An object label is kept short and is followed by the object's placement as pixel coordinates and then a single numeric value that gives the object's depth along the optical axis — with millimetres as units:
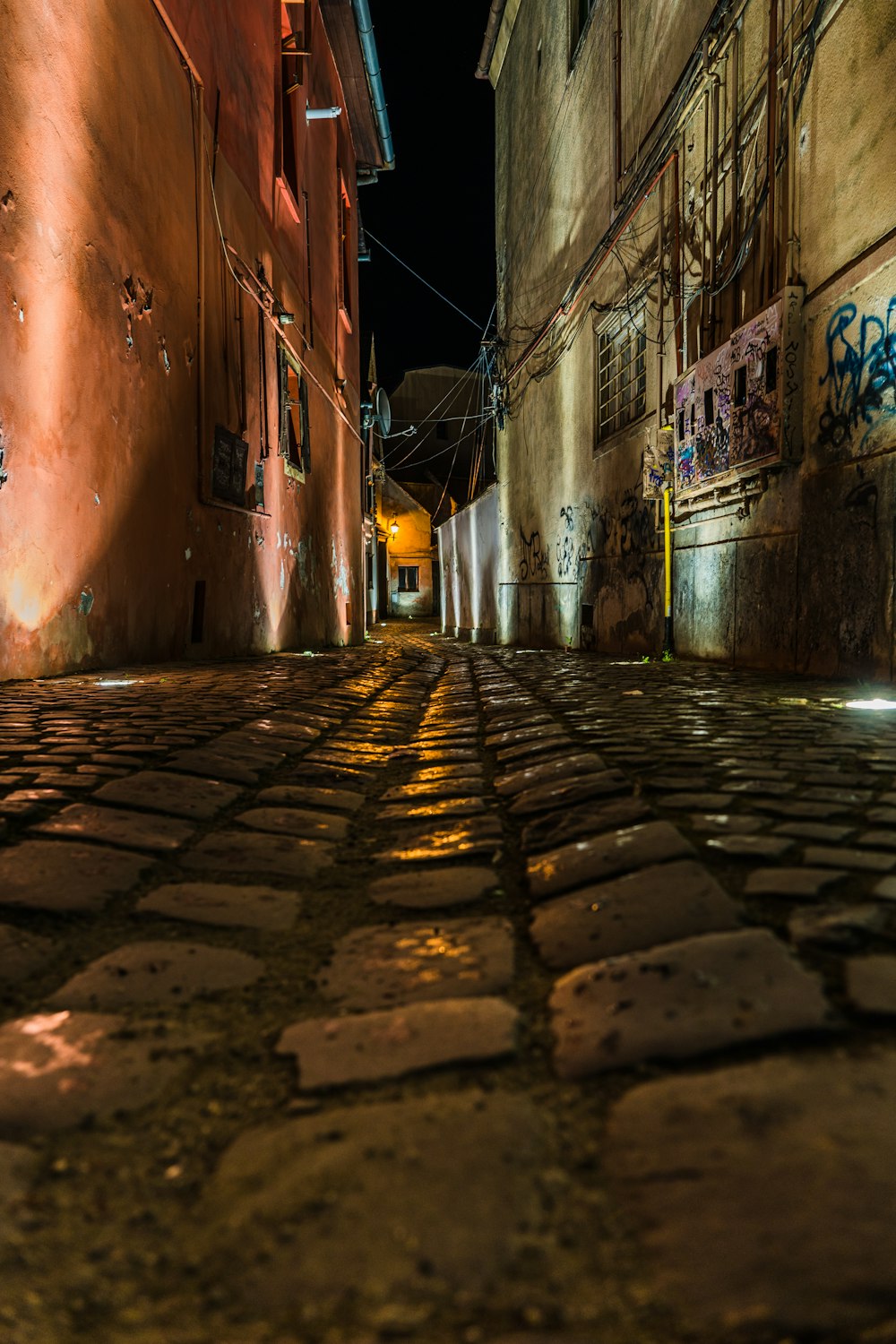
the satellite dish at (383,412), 18000
